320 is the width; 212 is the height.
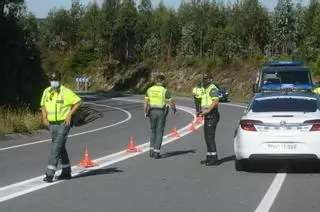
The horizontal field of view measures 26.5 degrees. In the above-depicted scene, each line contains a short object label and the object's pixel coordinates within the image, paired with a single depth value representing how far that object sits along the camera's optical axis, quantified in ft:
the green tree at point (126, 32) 293.64
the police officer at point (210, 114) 44.80
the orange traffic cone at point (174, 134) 69.90
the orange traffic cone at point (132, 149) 54.15
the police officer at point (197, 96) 93.73
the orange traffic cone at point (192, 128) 77.38
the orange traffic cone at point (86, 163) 43.92
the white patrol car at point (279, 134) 39.14
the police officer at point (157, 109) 49.23
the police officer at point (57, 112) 36.04
